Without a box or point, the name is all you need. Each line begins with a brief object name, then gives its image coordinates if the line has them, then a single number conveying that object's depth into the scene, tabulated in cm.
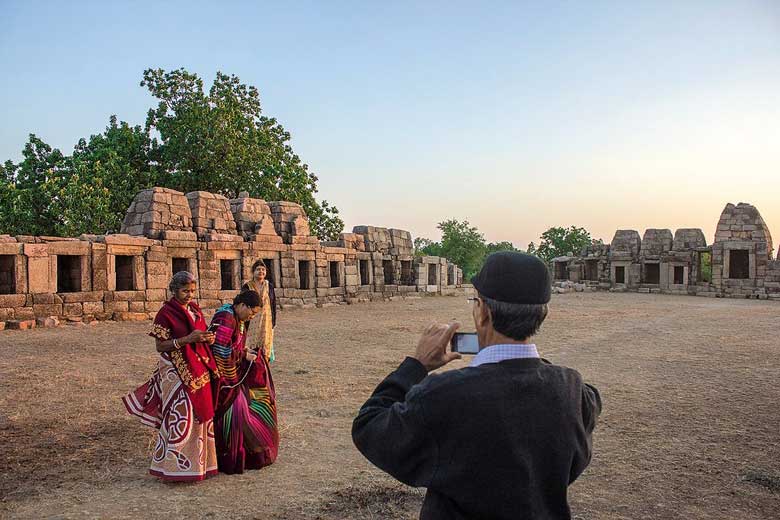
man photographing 173
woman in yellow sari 664
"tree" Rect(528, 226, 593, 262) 5253
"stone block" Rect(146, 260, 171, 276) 1630
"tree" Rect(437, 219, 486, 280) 5422
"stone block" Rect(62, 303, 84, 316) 1451
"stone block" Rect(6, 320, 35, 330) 1337
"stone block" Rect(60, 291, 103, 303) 1456
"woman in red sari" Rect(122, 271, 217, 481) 459
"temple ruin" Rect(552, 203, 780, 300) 2822
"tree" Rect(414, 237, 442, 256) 6412
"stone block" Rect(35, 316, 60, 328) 1389
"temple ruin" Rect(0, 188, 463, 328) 1418
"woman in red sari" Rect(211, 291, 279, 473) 487
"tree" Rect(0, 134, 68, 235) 2362
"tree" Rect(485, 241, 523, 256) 6451
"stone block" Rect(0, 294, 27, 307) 1366
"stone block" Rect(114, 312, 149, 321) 1539
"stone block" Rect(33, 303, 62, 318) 1412
